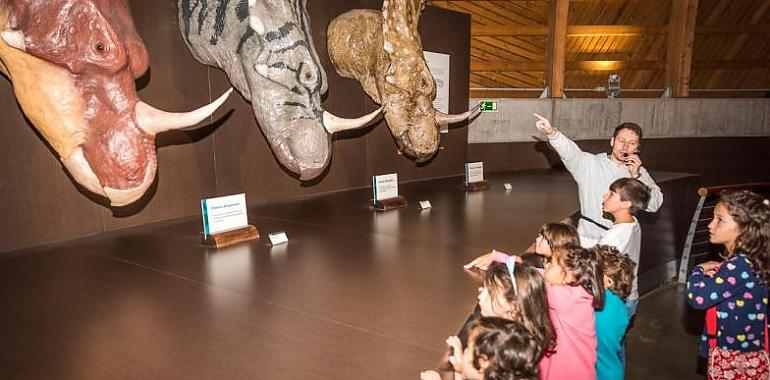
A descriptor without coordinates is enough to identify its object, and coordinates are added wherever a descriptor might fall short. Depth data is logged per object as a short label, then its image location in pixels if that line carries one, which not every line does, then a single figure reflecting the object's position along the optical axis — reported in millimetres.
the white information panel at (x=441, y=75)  4855
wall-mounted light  6239
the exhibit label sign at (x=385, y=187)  3375
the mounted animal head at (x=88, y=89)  1837
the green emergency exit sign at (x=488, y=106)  5820
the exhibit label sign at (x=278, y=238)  2439
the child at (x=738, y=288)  1622
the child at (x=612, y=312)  1705
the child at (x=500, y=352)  1070
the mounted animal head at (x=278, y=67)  2596
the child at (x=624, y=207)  1970
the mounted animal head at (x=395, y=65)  3607
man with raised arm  2334
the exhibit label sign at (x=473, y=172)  4391
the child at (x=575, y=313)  1515
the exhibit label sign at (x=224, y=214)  2385
